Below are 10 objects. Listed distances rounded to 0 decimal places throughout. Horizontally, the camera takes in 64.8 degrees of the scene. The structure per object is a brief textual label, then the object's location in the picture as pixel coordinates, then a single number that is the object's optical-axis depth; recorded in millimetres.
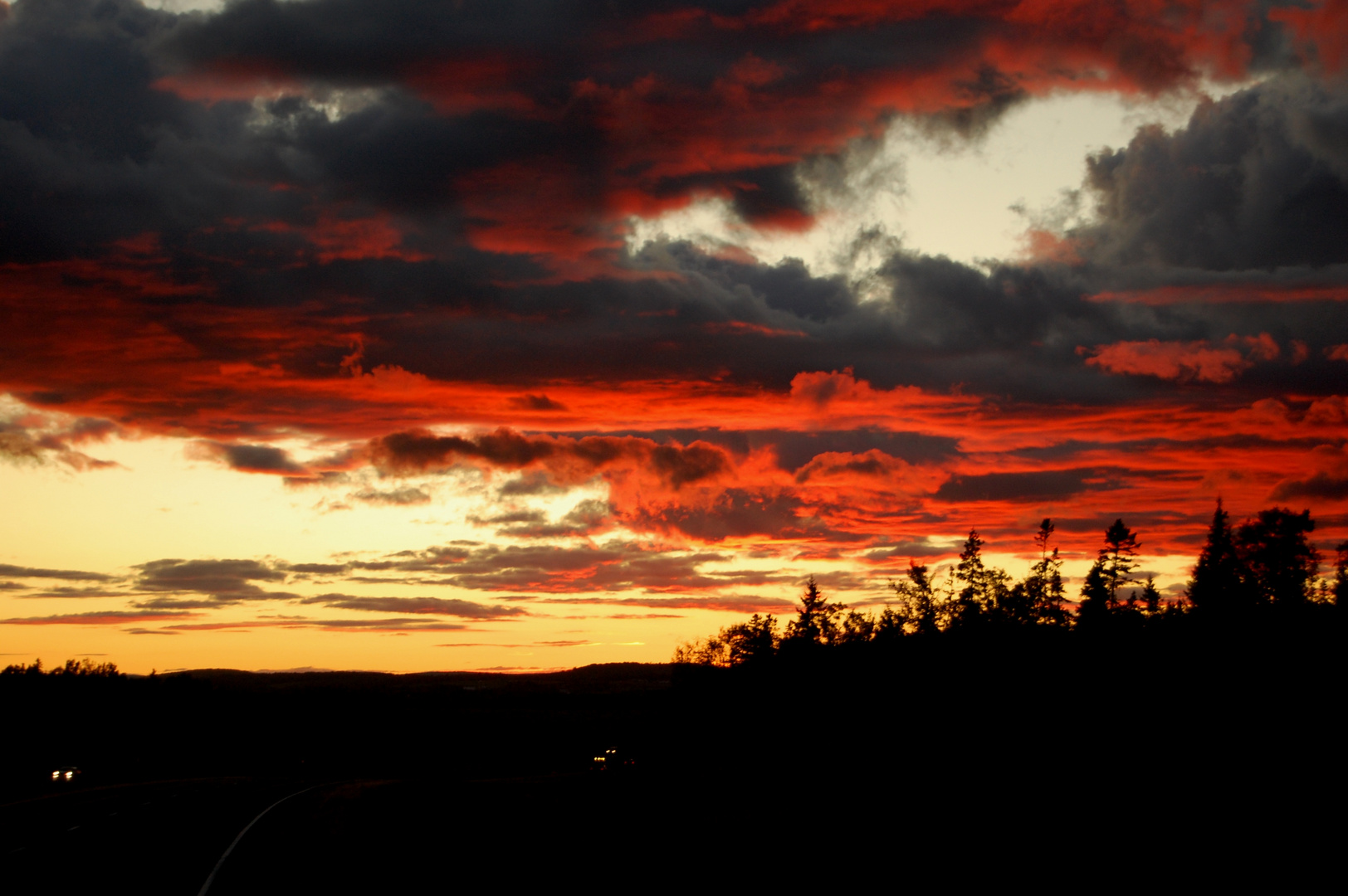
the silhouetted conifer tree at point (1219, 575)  87062
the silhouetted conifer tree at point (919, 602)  105125
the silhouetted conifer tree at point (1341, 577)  96906
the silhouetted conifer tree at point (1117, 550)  126438
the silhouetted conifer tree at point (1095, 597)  96525
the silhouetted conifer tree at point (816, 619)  125750
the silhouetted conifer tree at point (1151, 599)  141250
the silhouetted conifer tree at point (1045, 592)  111125
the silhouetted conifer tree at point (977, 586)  107438
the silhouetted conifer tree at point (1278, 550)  123125
